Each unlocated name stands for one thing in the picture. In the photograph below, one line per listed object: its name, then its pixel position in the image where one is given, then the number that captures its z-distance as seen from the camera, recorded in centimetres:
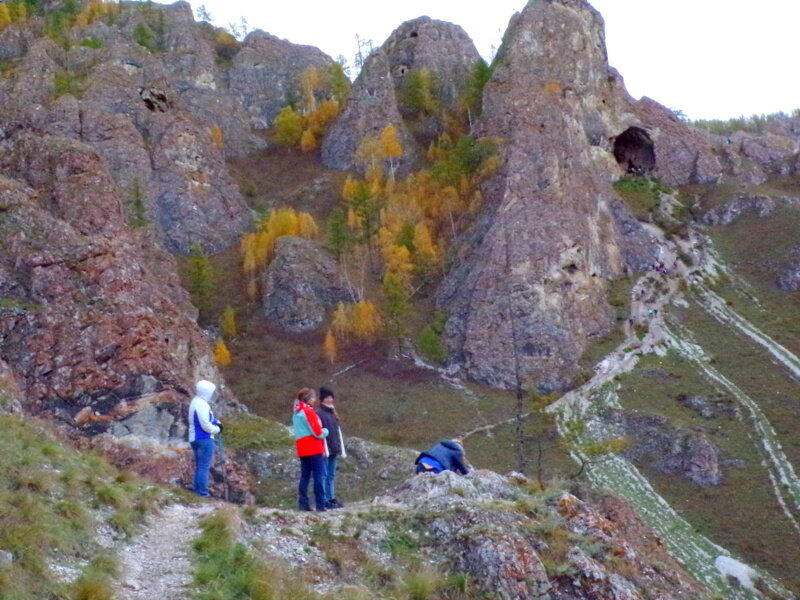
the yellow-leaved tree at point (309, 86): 8600
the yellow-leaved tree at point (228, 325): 5559
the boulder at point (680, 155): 8044
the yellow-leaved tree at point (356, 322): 5569
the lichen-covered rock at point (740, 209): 7369
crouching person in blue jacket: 1820
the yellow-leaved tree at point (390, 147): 7162
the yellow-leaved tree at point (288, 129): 7931
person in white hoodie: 1577
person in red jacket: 1634
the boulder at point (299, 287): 5719
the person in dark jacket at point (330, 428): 1720
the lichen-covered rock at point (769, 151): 8412
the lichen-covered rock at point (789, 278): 6412
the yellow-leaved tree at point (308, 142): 7869
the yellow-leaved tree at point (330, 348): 5438
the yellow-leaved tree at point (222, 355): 5206
